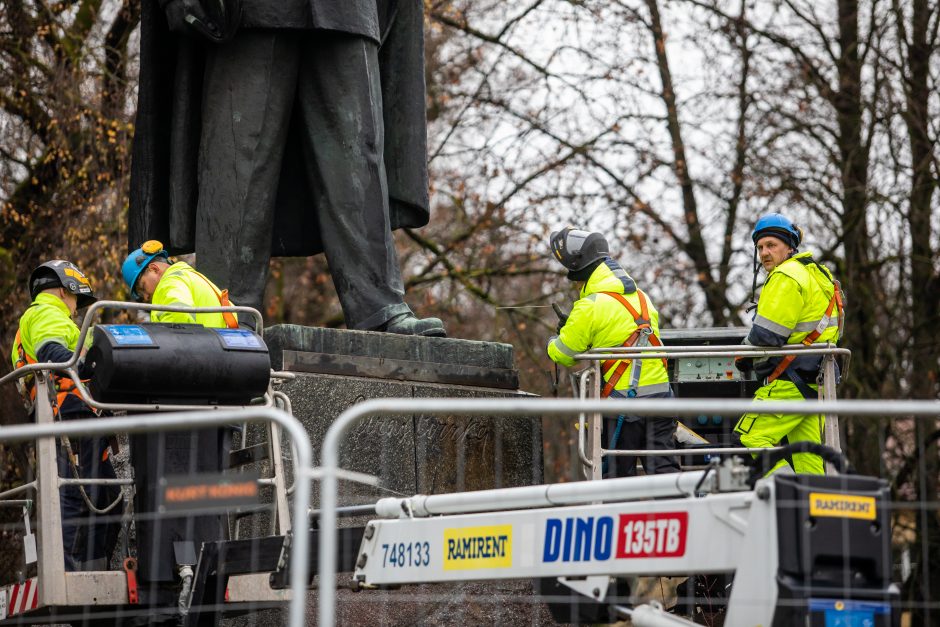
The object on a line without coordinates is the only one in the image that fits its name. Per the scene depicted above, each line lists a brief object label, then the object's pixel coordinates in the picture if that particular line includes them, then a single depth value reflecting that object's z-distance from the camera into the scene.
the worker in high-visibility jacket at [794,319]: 15.30
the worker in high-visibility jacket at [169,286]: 14.13
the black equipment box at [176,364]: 11.87
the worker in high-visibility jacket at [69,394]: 13.78
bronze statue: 16.27
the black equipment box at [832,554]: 8.64
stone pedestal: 15.04
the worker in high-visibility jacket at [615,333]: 15.87
